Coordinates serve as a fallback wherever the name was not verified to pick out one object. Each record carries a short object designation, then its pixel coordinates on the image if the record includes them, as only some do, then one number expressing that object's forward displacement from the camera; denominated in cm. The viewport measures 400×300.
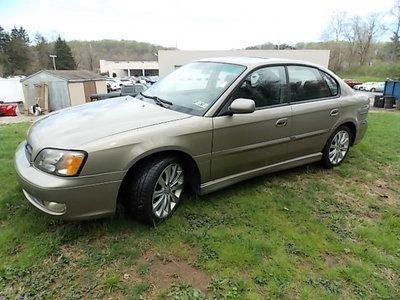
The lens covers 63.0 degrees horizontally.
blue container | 2139
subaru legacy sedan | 241
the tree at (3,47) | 5653
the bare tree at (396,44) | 5597
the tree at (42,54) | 6212
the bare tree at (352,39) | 6130
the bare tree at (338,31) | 6638
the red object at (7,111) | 2750
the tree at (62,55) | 6384
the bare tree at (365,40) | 6066
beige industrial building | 3133
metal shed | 2902
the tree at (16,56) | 5819
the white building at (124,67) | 7794
